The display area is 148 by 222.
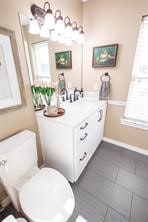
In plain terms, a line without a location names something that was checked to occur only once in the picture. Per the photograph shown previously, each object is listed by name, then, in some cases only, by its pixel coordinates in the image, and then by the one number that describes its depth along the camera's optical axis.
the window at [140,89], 1.46
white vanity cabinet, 1.13
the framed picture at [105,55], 1.63
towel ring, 1.79
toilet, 0.78
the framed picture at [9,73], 0.93
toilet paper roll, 0.66
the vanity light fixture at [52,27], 1.11
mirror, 1.15
